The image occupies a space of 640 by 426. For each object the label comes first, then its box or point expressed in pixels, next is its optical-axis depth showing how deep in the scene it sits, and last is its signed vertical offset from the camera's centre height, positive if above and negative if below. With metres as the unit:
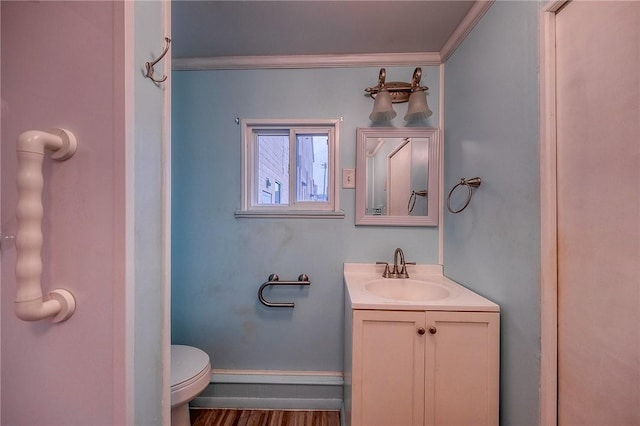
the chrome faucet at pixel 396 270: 1.40 -0.34
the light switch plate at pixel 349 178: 1.52 +0.21
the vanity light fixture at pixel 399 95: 1.38 +0.67
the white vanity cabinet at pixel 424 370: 0.94 -0.62
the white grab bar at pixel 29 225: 0.45 -0.03
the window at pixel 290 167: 1.54 +0.29
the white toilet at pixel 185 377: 1.04 -0.75
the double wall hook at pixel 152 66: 0.60 +0.37
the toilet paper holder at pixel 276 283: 1.51 -0.45
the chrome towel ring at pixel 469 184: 1.15 +0.14
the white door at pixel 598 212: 0.59 +0.00
